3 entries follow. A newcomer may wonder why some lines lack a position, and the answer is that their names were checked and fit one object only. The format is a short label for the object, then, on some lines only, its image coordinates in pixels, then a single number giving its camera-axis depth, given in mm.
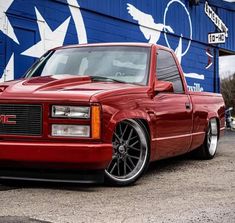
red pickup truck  4500
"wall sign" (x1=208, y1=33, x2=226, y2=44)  18922
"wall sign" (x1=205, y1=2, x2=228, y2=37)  19953
